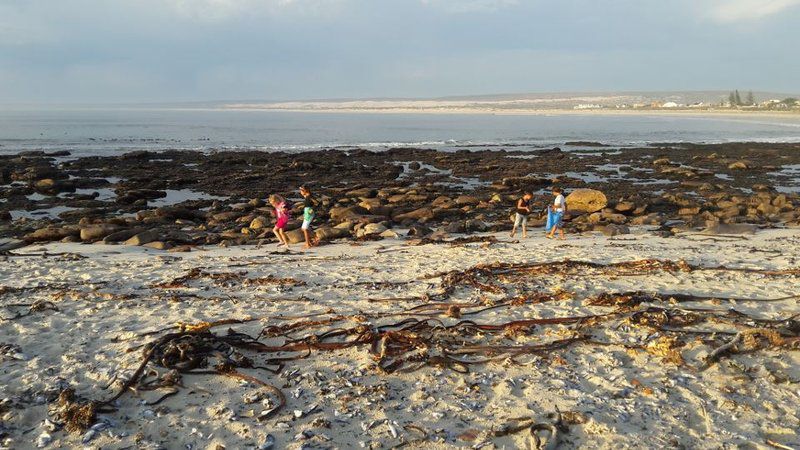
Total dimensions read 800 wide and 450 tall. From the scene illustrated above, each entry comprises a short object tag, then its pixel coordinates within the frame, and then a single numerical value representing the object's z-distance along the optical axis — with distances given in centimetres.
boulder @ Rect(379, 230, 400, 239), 1274
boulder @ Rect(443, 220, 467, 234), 1334
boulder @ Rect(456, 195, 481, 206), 1777
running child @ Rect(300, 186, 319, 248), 1151
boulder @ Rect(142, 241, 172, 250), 1170
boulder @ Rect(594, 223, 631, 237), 1299
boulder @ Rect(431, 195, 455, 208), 1733
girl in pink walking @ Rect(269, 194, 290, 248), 1157
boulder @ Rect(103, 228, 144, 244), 1238
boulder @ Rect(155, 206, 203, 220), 1565
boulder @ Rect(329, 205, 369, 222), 1523
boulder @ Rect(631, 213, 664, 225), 1468
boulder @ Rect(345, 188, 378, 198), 1967
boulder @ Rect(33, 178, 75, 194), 2011
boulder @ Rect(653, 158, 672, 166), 2770
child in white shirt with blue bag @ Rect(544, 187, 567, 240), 1231
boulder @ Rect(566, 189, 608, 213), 1631
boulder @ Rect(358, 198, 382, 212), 1639
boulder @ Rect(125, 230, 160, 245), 1209
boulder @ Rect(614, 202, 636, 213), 1599
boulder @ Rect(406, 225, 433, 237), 1312
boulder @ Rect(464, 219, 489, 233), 1367
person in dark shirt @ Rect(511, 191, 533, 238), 1262
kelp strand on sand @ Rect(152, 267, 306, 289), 796
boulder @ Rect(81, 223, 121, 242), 1252
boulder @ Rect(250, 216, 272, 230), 1414
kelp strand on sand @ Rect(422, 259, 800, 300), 778
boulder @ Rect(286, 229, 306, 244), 1245
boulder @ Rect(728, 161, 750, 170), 2617
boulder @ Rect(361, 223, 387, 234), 1317
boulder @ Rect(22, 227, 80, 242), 1245
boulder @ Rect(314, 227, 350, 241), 1256
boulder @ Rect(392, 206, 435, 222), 1539
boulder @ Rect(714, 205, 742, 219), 1529
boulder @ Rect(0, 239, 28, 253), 1110
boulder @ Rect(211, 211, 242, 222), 1555
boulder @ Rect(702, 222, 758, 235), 1262
